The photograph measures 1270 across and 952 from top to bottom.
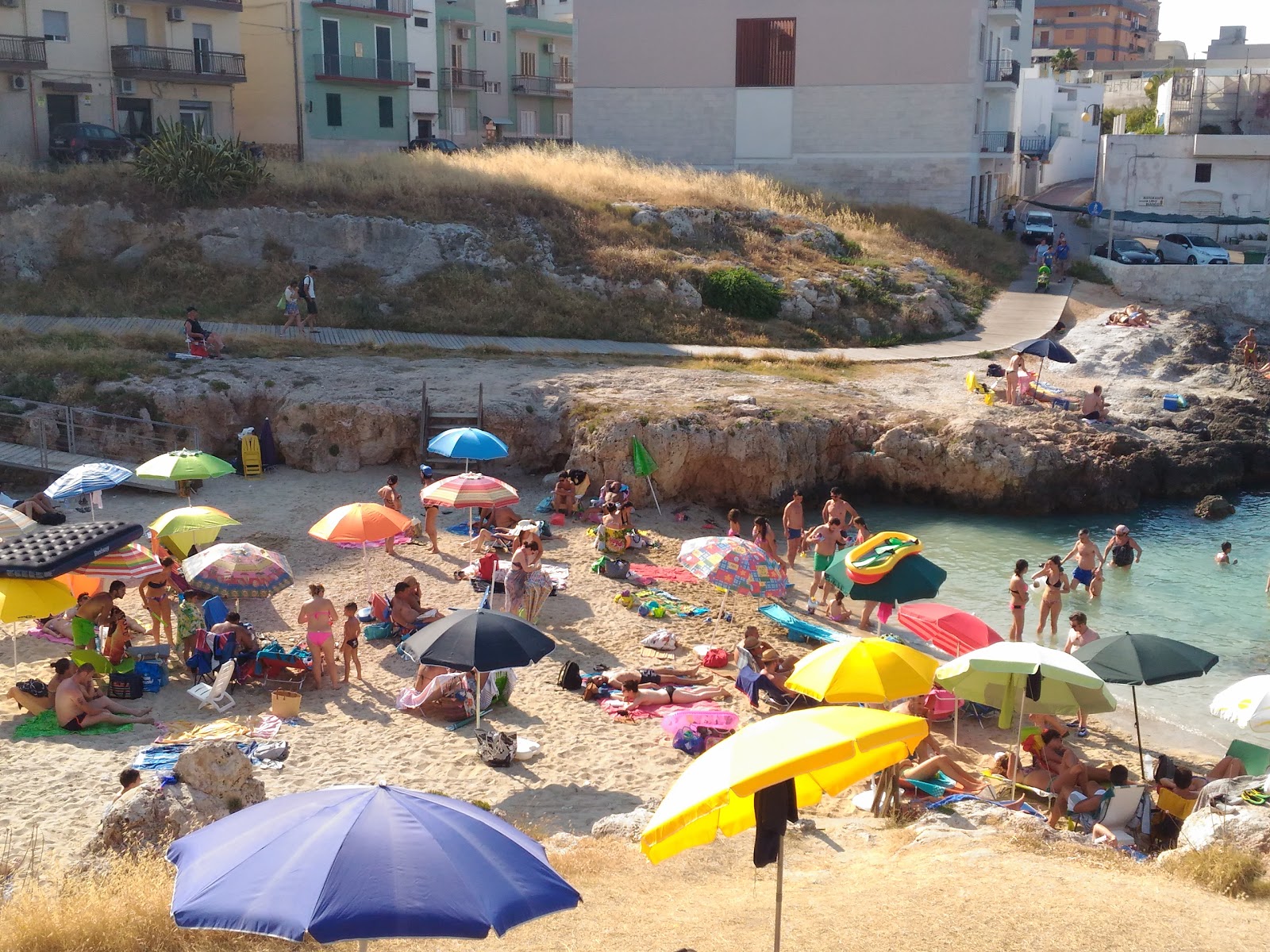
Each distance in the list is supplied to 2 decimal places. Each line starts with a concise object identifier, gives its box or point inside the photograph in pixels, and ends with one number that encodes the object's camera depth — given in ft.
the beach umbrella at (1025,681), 36.32
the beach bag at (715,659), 48.60
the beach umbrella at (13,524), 47.09
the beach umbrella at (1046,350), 78.48
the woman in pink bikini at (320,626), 43.37
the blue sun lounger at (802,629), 51.67
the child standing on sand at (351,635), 43.96
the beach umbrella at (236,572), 43.88
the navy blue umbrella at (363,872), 18.70
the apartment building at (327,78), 143.95
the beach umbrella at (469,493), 55.16
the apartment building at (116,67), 117.91
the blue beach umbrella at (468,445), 60.03
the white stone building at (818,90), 140.15
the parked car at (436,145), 160.23
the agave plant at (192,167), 103.81
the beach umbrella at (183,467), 54.80
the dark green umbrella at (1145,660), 37.93
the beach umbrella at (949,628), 43.47
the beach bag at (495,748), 38.37
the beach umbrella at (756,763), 21.94
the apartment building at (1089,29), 352.49
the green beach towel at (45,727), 38.52
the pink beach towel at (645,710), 43.39
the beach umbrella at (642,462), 67.62
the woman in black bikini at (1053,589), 54.70
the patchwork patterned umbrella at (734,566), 48.80
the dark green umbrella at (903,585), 46.37
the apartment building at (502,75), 191.11
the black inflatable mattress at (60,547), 39.34
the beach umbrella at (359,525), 50.39
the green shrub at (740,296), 102.01
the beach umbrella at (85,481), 53.62
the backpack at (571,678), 45.57
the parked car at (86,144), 116.78
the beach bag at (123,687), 41.78
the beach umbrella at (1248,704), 35.83
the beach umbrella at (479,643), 36.60
